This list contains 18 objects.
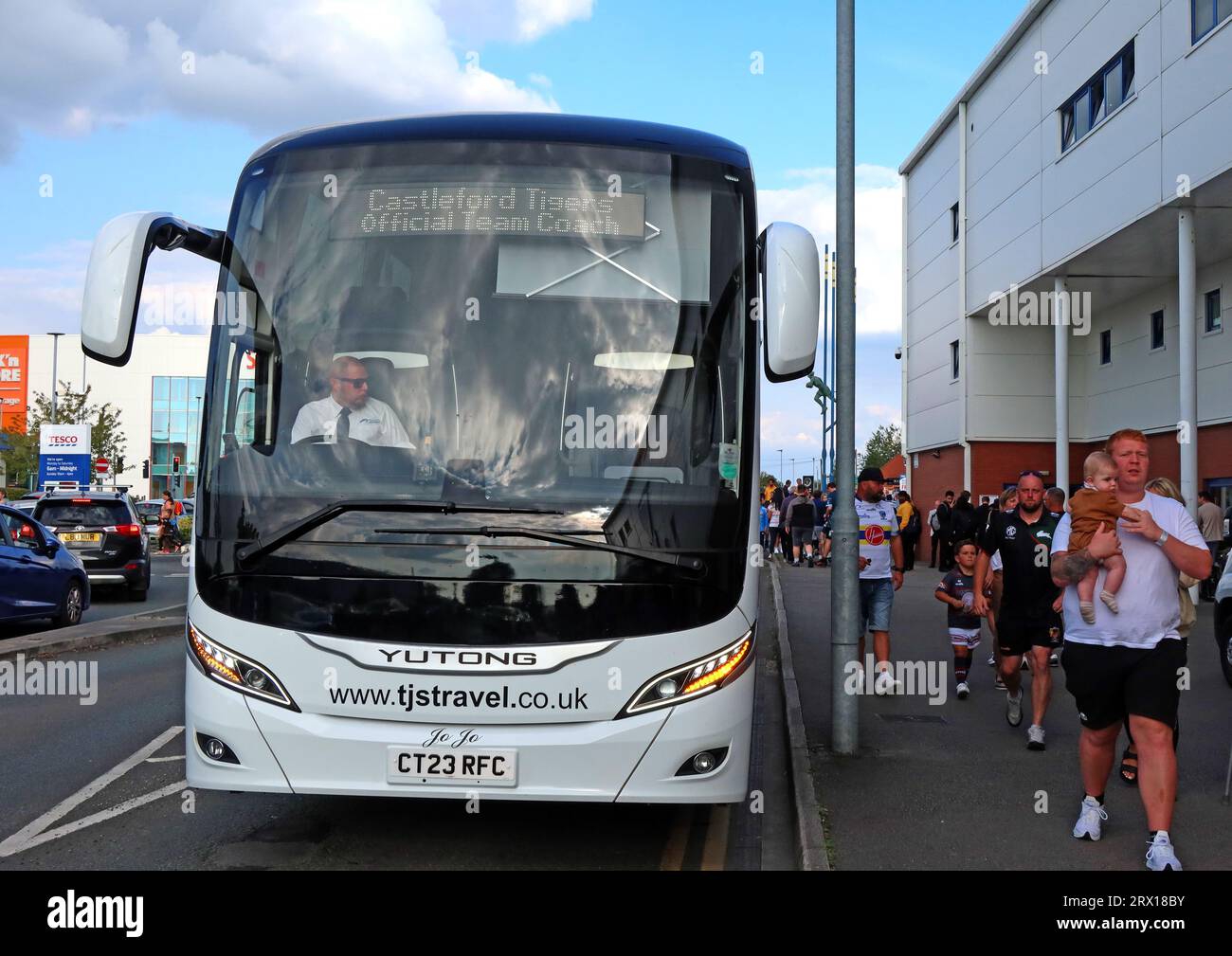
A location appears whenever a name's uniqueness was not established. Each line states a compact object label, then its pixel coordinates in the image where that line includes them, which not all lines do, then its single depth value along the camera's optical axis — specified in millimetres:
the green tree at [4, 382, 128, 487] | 57819
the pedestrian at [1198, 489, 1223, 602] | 19953
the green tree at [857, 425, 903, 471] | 110925
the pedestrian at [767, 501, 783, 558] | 34531
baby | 5336
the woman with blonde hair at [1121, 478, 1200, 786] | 6410
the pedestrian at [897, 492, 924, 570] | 26062
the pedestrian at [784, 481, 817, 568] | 28656
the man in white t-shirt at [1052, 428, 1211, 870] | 5105
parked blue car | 13156
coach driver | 4934
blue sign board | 49969
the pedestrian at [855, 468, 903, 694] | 9422
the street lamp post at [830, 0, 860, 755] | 7723
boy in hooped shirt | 9328
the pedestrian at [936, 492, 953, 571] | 28625
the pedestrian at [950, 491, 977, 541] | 24547
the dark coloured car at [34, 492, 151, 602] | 18953
